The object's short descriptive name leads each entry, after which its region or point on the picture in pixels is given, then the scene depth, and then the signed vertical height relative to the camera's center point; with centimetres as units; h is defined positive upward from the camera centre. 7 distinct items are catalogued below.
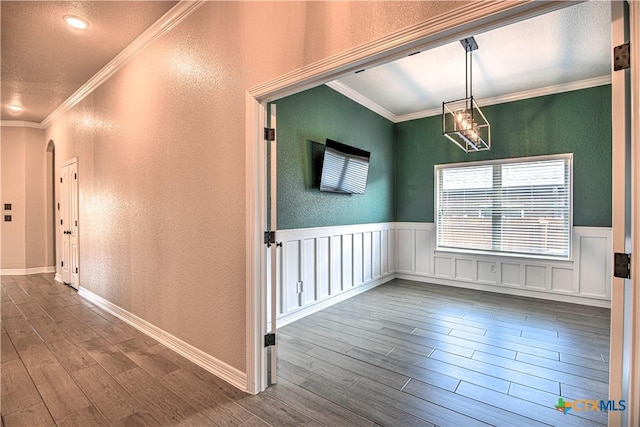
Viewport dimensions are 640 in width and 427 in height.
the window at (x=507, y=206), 425 +6
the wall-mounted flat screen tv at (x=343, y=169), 390 +58
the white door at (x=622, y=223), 107 -5
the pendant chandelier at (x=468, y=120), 310 +94
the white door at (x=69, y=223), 469 -20
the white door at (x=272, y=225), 219 -11
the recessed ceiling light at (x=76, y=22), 273 +175
